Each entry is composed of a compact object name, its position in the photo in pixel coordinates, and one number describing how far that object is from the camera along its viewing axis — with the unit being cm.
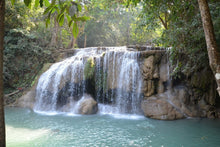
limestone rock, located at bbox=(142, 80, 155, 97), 936
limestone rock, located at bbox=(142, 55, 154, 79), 945
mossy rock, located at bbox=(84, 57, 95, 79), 1064
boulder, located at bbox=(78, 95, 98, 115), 909
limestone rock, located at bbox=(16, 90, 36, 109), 1070
